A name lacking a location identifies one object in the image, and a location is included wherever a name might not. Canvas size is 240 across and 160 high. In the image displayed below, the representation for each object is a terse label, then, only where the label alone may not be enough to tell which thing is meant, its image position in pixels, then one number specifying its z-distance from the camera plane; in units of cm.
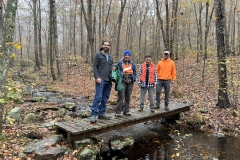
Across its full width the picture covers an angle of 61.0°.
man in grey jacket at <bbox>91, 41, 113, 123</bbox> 612
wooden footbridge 591
